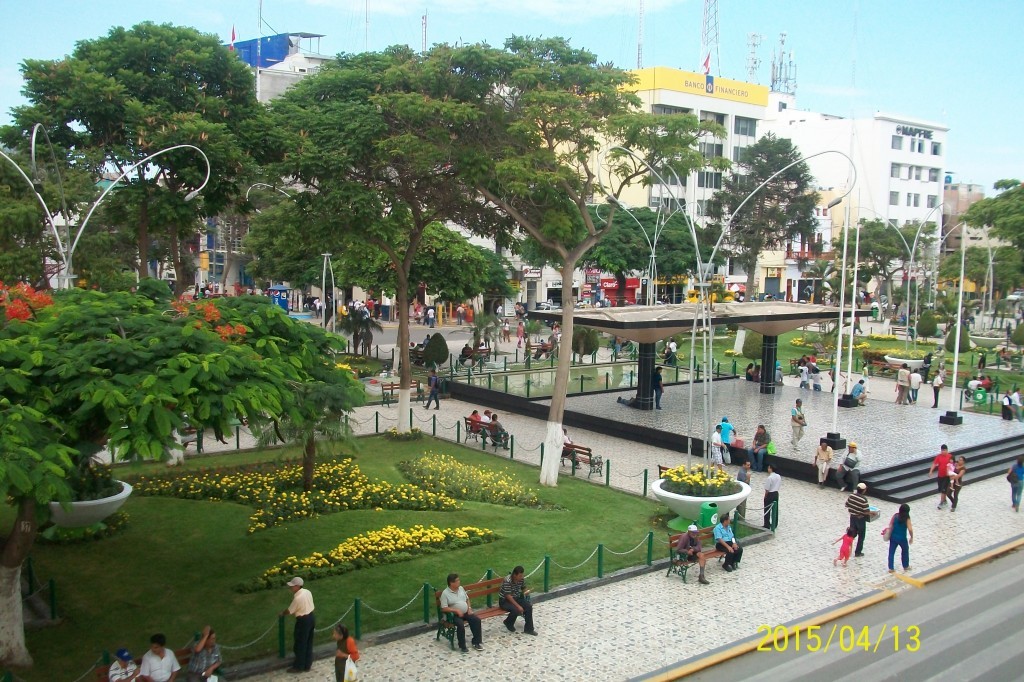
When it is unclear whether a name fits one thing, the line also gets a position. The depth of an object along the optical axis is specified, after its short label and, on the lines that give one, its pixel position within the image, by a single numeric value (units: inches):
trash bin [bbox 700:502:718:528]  660.7
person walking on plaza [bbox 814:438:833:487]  840.3
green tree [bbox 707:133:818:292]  2509.8
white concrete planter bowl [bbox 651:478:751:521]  684.7
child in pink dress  636.1
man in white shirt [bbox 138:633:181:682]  397.4
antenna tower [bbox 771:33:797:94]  4320.9
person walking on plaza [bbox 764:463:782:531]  710.5
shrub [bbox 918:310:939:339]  2066.9
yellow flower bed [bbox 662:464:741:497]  697.0
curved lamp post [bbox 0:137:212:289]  697.8
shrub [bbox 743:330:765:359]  1679.4
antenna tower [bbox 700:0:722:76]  3117.6
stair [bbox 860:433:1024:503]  826.2
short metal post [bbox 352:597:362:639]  481.1
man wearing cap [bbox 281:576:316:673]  455.2
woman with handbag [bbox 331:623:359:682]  422.0
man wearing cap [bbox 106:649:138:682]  397.3
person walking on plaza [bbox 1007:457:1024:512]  786.2
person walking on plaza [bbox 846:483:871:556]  641.0
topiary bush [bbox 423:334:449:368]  1502.2
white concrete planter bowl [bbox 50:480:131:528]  613.7
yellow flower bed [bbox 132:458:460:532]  712.4
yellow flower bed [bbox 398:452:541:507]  773.9
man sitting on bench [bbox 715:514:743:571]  620.7
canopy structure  1074.1
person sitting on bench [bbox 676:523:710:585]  601.6
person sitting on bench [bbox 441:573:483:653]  490.3
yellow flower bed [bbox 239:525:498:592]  572.7
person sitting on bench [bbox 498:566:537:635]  510.0
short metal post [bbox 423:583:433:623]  514.9
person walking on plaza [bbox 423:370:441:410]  1215.0
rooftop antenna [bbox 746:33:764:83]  3666.3
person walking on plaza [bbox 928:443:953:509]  791.7
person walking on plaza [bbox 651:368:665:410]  1157.7
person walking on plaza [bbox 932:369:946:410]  1253.7
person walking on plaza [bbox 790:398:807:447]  933.8
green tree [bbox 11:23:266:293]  862.5
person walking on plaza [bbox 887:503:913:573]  617.9
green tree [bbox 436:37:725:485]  792.3
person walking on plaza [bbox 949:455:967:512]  788.0
